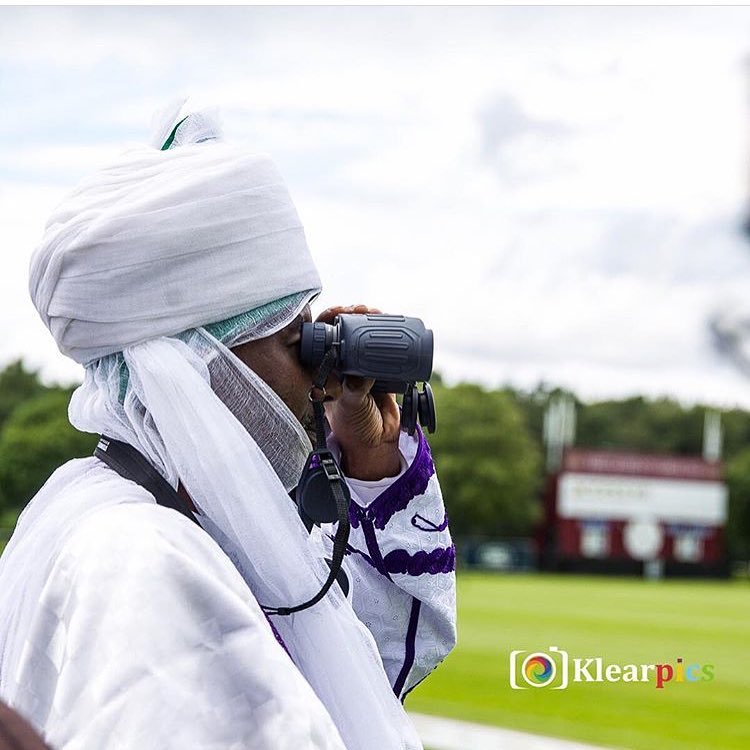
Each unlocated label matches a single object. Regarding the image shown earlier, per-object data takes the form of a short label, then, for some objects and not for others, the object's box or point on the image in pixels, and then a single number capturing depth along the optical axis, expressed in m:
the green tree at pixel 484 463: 66.19
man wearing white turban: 1.42
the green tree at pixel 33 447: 56.19
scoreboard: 54.22
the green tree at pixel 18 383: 71.50
